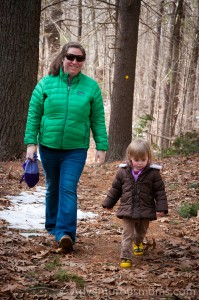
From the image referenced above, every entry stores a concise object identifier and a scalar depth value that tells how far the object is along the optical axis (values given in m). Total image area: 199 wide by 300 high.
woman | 5.28
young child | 4.98
